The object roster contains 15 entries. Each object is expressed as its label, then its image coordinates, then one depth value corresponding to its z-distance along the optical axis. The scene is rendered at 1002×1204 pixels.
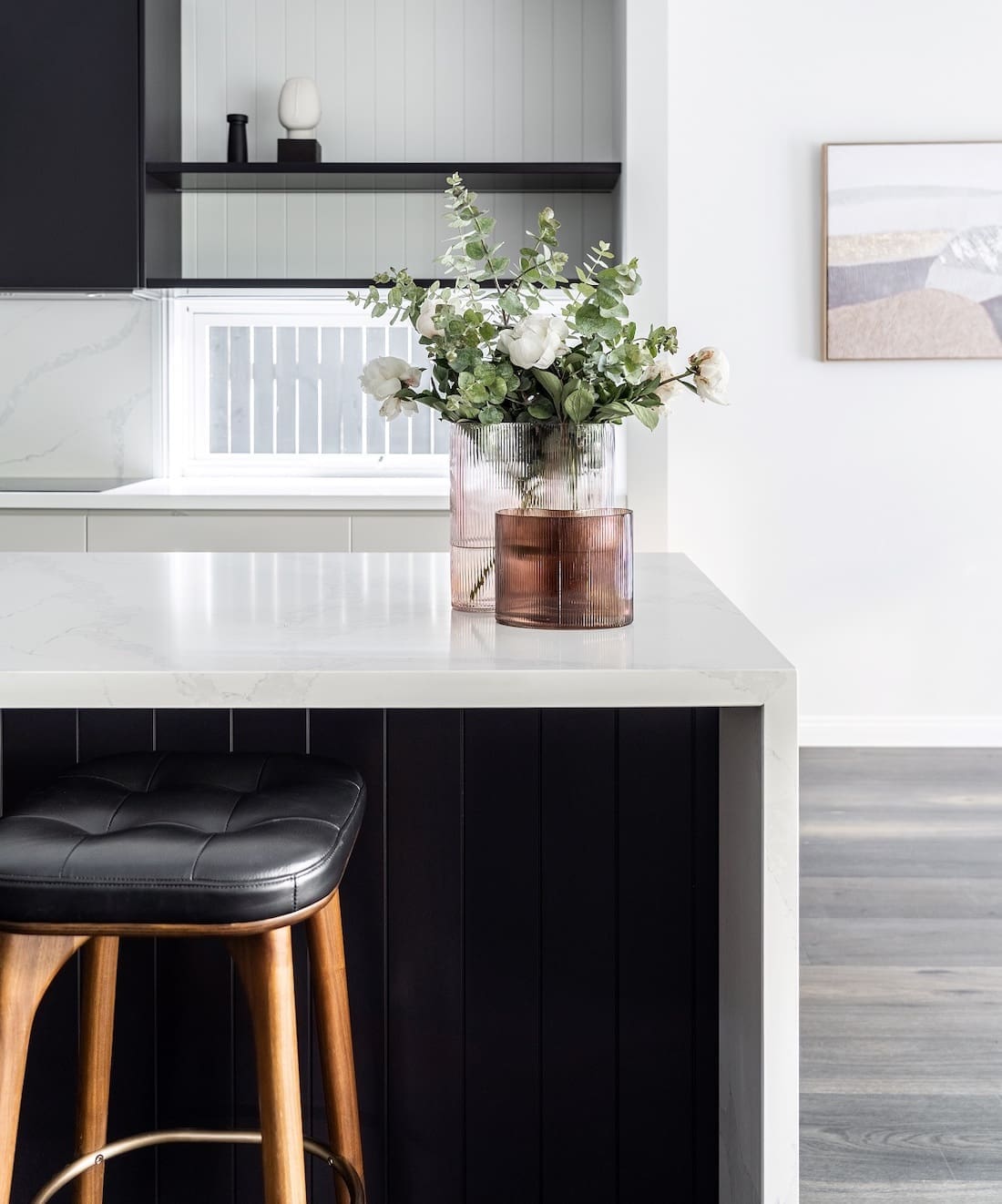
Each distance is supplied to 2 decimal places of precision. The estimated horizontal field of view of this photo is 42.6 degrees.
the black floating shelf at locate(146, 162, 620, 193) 3.75
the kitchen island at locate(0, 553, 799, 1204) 1.65
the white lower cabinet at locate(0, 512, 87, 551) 3.50
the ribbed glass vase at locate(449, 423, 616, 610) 1.49
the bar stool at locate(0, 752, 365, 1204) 1.14
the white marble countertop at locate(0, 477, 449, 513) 3.49
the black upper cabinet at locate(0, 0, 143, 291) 3.60
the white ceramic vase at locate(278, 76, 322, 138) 3.89
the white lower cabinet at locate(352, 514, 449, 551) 3.51
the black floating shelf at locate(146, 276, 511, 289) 3.77
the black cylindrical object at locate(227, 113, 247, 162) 3.91
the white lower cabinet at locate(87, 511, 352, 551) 3.52
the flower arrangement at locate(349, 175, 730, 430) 1.43
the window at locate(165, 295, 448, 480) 4.23
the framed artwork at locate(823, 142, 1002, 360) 4.07
